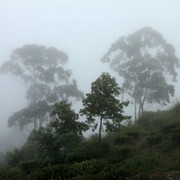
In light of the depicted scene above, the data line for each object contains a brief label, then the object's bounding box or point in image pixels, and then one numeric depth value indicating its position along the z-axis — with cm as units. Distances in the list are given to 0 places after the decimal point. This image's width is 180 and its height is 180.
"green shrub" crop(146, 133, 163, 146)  1090
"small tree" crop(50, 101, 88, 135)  1172
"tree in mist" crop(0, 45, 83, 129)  2488
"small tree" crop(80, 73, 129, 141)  1175
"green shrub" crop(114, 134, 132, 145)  1206
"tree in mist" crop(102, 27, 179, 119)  2275
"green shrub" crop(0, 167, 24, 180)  947
